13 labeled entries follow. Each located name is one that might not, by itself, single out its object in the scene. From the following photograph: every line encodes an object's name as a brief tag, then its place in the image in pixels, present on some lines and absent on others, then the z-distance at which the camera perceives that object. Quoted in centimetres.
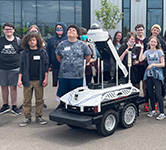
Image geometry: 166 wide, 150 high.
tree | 2156
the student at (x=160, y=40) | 634
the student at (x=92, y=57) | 587
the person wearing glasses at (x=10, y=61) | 609
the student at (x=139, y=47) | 628
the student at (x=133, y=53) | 590
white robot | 446
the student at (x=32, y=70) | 532
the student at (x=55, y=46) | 613
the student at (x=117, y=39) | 676
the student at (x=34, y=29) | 634
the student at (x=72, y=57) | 507
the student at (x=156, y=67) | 560
